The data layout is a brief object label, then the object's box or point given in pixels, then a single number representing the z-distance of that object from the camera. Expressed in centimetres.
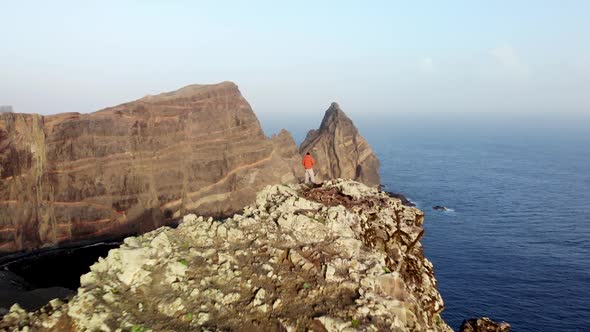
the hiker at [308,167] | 2134
